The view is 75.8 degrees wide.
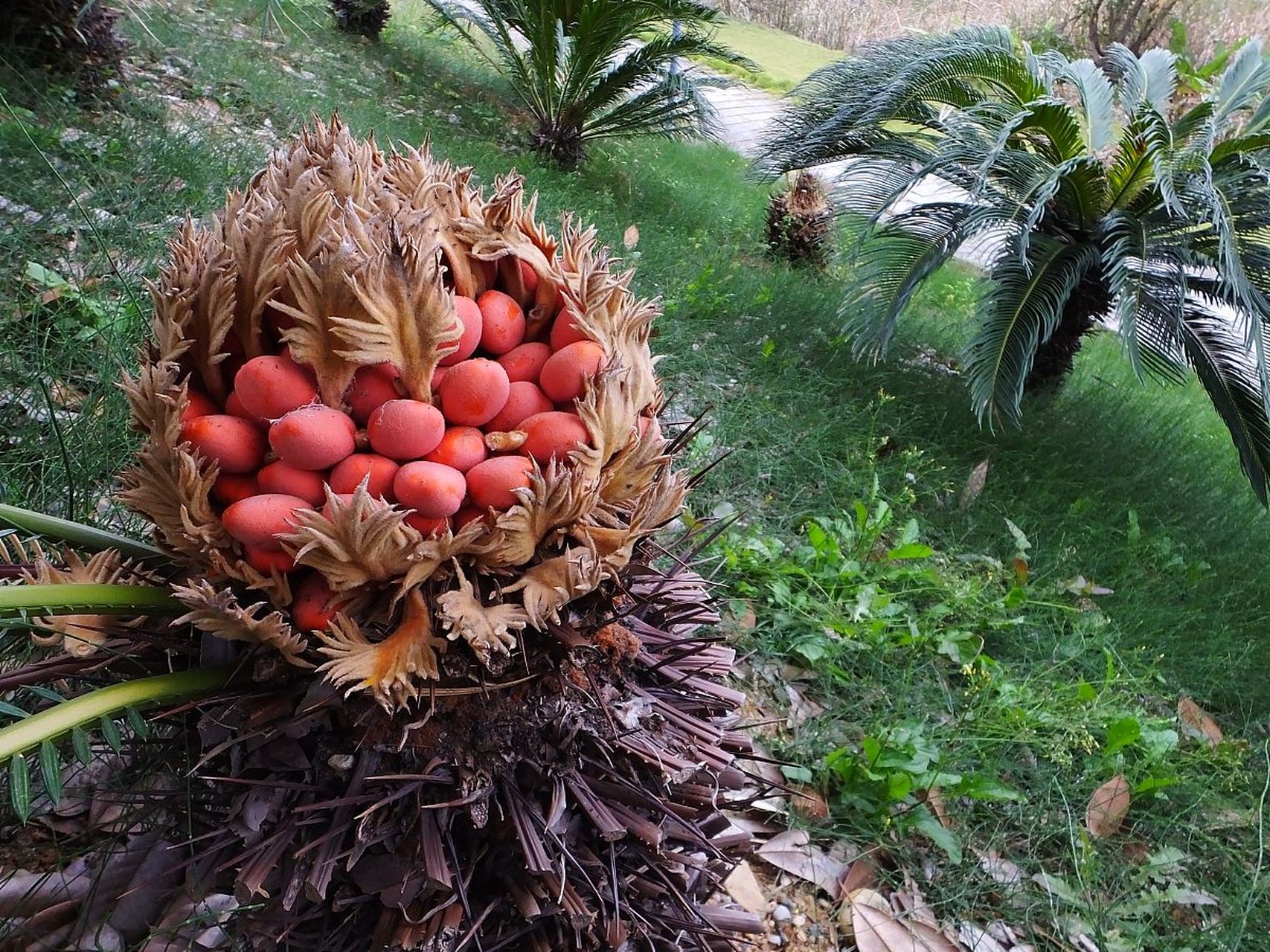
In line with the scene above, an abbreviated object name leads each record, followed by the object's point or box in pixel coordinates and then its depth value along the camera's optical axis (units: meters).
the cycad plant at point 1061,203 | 3.17
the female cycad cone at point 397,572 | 0.77
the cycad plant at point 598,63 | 5.54
